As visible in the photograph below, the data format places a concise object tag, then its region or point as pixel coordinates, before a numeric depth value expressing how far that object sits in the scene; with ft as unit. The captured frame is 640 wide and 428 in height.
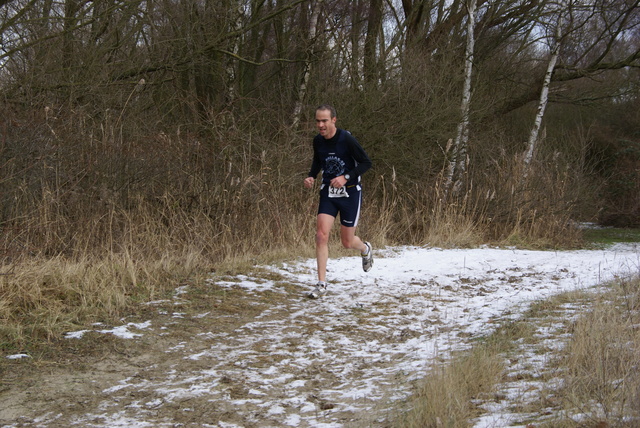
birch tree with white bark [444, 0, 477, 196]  45.16
